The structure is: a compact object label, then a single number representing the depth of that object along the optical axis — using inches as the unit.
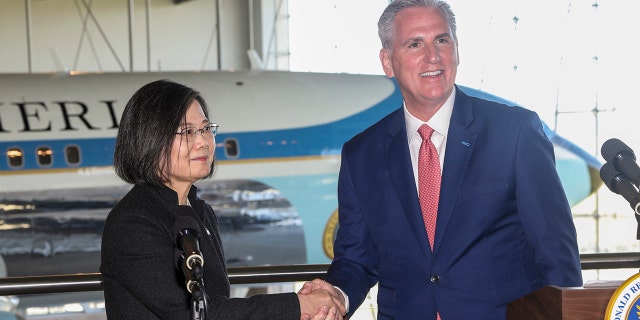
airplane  325.4
